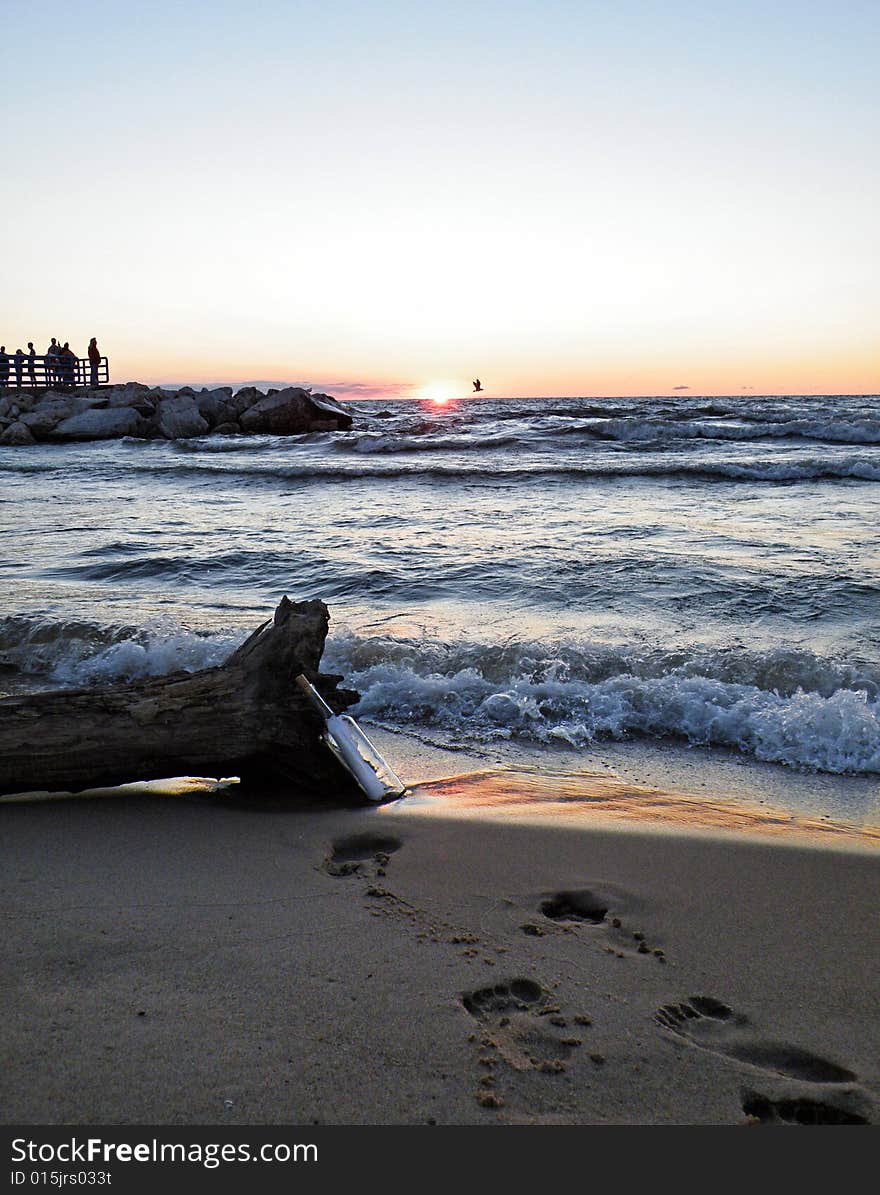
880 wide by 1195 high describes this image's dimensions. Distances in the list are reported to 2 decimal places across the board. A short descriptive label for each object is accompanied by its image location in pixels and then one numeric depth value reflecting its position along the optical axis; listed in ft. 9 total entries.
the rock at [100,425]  88.22
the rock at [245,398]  101.09
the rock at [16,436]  85.15
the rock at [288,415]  94.94
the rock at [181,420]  89.76
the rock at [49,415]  88.79
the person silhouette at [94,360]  126.30
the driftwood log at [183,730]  10.73
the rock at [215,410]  98.12
